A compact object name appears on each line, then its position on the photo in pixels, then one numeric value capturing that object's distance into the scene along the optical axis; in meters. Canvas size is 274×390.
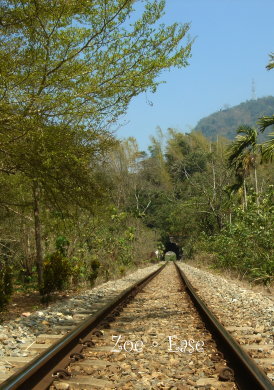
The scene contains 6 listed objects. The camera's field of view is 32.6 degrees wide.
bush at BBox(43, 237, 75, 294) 13.21
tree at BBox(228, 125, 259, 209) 22.20
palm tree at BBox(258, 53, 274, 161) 13.98
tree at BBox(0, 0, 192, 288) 7.64
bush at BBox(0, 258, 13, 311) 9.12
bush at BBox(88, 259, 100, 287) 16.88
